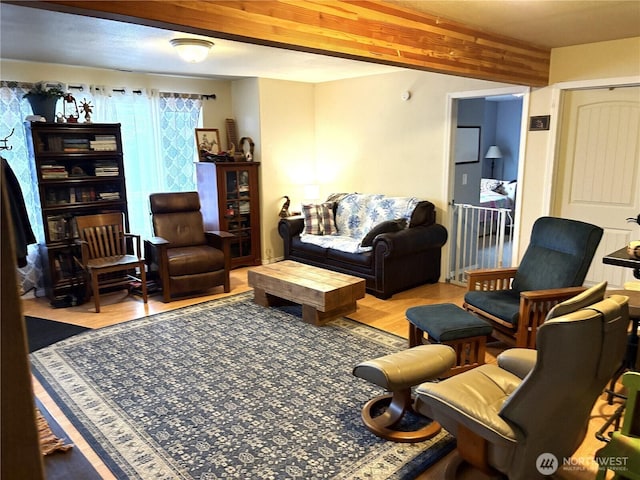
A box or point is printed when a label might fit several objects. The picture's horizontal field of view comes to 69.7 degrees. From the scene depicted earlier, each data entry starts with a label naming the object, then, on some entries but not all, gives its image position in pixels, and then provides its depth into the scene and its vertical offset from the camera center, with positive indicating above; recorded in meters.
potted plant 4.29 +0.57
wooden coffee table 3.82 -1.13
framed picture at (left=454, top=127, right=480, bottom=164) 6.61 +0.16
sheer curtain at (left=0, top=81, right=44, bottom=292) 4.38 +0.09
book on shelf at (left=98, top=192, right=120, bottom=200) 4.80 -0.37
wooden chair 4.25 -0.91
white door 3.74 -0.11
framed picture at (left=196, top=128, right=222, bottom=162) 5.70 +0.22
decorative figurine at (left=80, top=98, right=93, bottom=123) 4.59 +0.49
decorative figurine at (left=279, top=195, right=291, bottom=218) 5.97 -0.67
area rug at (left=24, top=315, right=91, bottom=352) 3.58 -1.38
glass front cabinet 5.52 -0.54
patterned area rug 2.22 -1.42
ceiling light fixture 3.53 +0.86
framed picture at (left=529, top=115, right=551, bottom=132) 4.06 +0.28
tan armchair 1.56 -0.90
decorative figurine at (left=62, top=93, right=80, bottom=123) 4.45 +0.52
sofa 4.56 -0.88
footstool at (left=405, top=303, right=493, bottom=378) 2.79 -1.05
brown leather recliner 4.50 -0.93
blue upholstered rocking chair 2.97 -0.89
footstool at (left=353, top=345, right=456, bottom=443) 2.30 -1.10
